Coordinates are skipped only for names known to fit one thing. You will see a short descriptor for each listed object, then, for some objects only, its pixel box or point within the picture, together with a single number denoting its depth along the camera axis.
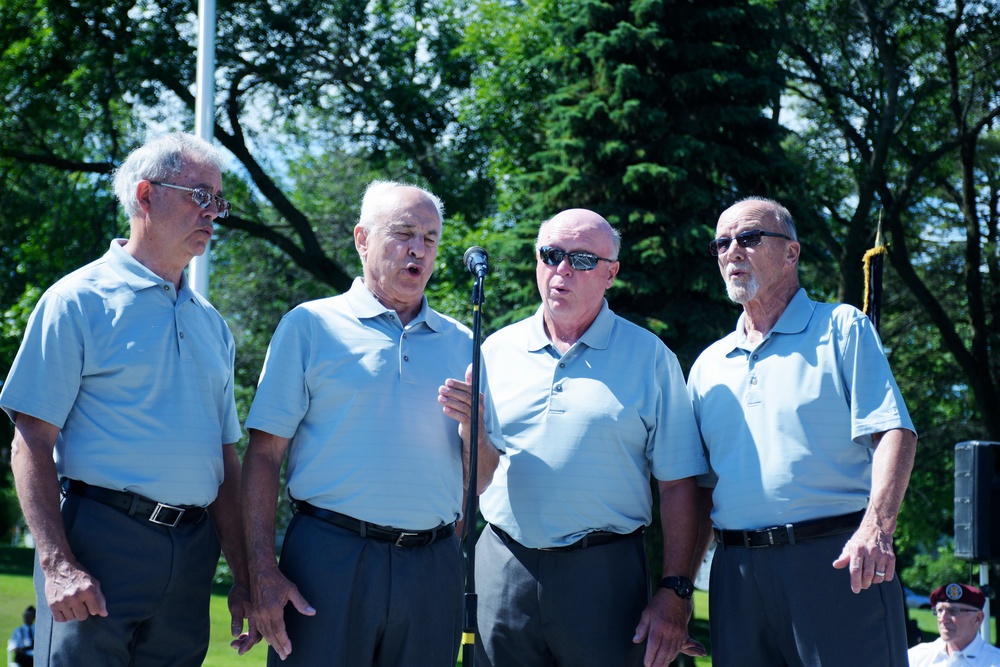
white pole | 9.09
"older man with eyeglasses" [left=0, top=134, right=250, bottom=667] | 3.42
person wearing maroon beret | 8.35
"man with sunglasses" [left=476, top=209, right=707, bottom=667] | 4.14
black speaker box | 7.04
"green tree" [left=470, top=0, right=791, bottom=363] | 13.73
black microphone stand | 3.35
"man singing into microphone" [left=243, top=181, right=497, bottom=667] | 3.60
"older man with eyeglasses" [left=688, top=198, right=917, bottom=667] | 3.88
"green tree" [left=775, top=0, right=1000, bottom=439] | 19.09
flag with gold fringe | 5.23
